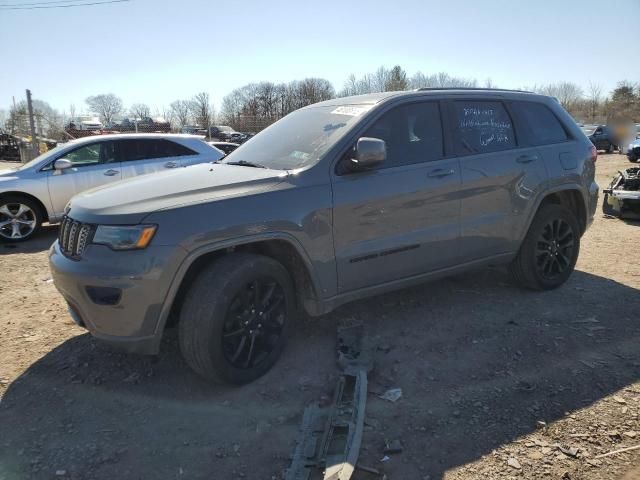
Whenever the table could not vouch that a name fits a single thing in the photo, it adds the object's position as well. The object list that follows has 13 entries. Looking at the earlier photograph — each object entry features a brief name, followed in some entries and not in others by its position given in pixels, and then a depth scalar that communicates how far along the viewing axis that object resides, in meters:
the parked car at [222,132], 28.62
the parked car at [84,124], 26.47
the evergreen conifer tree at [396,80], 47.57
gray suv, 2.94
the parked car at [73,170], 7.54
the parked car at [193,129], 26.40
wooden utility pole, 13.64
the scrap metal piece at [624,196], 8.28
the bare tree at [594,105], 48.84
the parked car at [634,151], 20.77
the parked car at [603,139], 28.77
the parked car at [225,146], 11.43
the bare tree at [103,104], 55.37
